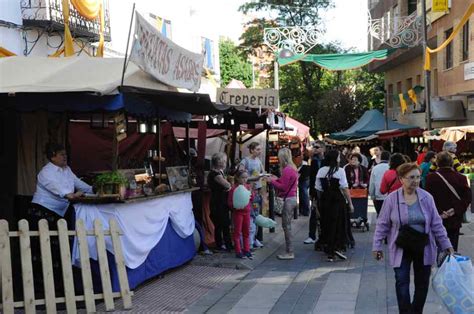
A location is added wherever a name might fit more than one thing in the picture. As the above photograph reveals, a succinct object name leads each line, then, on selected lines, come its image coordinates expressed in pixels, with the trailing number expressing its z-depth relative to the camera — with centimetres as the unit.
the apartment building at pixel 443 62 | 2248
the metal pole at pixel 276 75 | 2591
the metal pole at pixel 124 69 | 702
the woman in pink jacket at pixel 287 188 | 986
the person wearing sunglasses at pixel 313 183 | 1155
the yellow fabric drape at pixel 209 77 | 1356
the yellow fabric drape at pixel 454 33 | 1543
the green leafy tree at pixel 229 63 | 5275
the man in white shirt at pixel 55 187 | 738
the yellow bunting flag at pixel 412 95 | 2597
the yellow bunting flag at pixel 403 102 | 2706
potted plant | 732
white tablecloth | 728
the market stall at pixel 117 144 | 728
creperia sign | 1002
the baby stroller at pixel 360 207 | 1290
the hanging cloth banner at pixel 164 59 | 742
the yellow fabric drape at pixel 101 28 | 1385
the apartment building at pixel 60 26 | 1449
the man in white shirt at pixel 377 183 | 1093
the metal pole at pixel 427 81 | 1948
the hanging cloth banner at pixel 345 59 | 1950
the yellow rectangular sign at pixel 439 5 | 2253
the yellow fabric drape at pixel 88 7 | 1507
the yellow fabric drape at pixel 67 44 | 1284
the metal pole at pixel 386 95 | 3331
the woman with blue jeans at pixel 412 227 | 571
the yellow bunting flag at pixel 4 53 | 1062
